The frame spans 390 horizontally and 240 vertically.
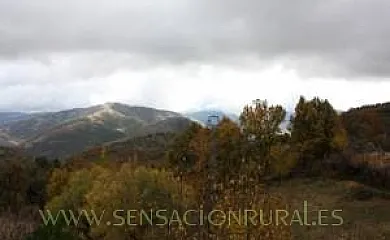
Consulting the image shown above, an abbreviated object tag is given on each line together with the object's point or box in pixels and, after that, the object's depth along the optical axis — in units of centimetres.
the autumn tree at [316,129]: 7762
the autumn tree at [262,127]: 7331
